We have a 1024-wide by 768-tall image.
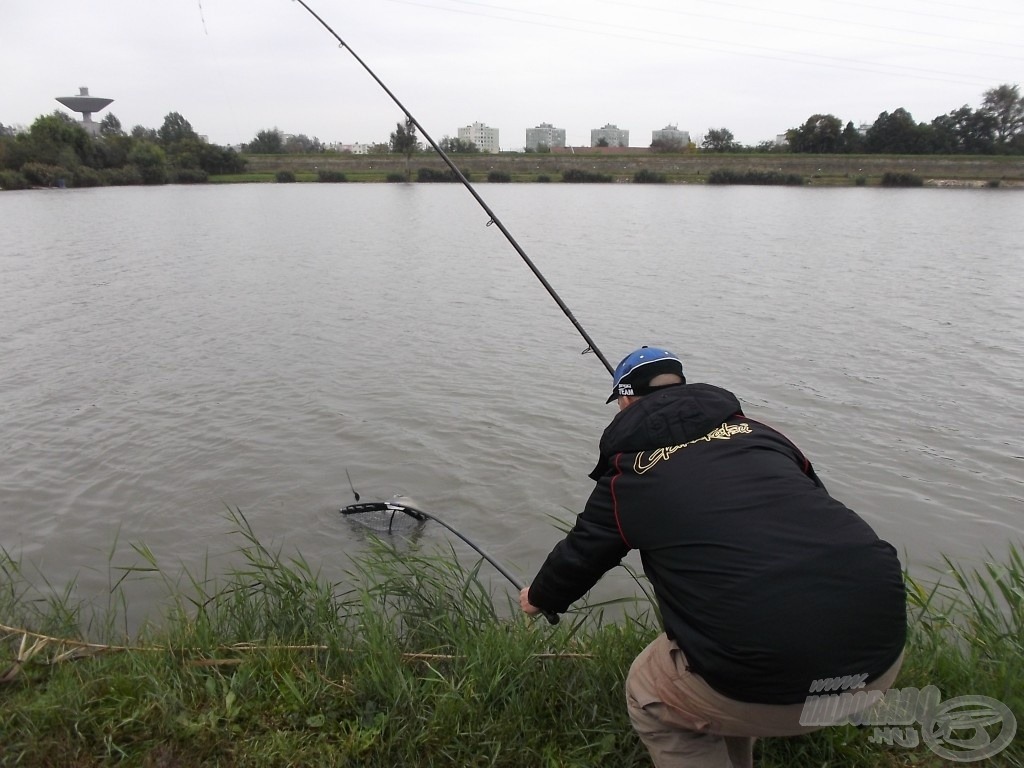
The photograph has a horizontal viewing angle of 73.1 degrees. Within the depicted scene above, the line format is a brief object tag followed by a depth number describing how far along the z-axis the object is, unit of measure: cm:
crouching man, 196
